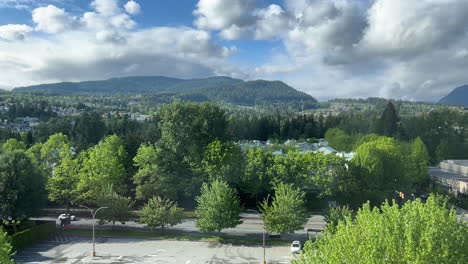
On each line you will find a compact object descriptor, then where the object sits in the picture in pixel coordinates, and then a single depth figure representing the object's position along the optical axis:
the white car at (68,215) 54.58
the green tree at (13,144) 74.62
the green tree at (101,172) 54.25
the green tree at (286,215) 43.72
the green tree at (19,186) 44.31
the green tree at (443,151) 104.69
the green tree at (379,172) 58.88
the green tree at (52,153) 58.88
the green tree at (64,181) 54.78
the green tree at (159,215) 47.62
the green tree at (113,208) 49.25
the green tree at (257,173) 59.16
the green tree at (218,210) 44.97
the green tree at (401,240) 17.28
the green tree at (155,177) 55.94
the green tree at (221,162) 56.00
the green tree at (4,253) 20.44
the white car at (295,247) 41.06
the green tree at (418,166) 71.56
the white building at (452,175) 71.56
